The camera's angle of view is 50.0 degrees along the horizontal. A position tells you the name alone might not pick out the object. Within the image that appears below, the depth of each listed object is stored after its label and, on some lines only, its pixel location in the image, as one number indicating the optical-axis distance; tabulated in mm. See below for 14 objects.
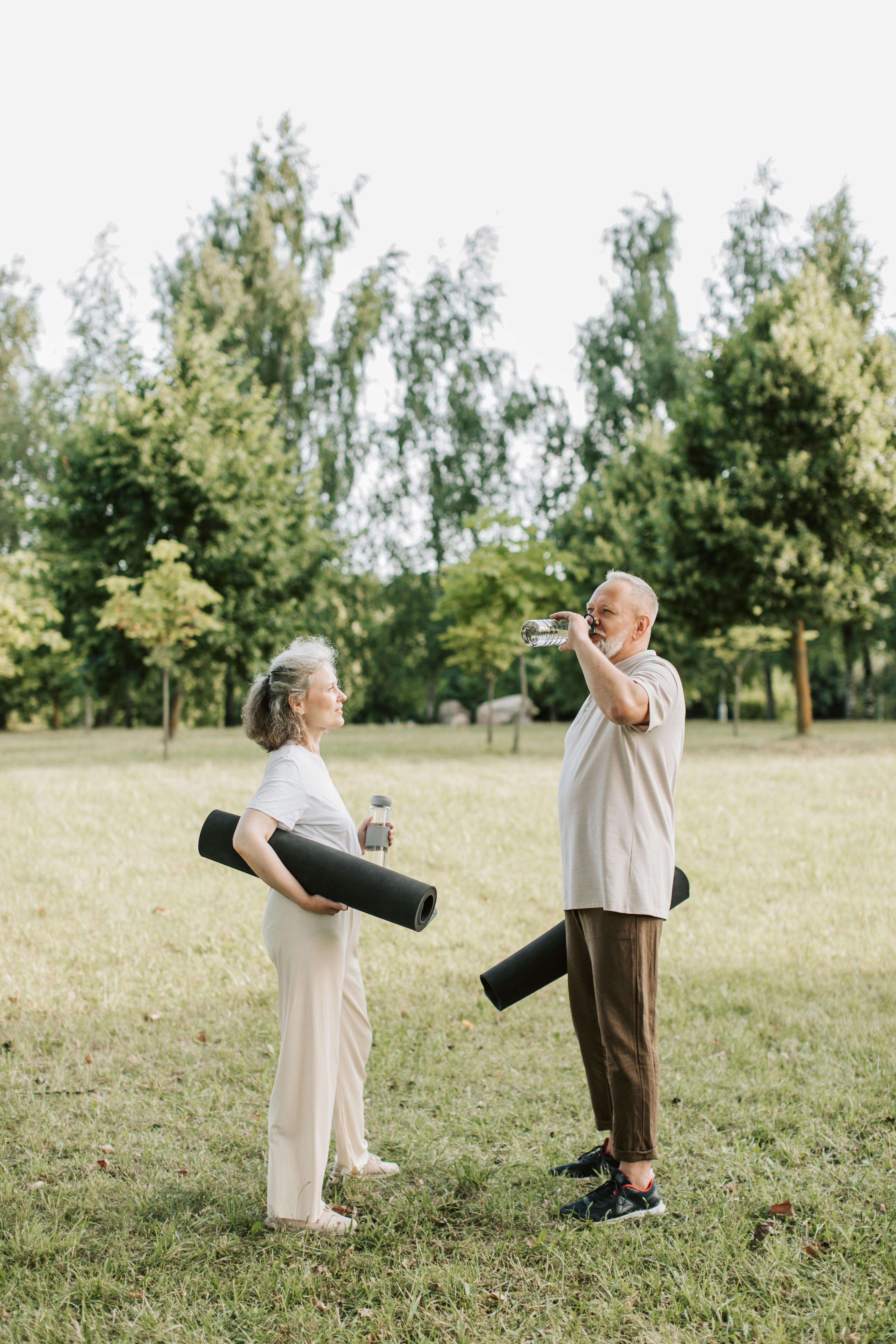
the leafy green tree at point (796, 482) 19938
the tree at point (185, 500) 22484
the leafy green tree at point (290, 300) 27672
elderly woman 3346
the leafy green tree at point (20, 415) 31625
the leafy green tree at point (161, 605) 17656
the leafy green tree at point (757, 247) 31500
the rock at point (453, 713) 42031
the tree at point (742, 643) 22797
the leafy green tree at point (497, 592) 19875
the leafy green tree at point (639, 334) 33594
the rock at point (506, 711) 39469
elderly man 3418
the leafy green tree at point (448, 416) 33969
